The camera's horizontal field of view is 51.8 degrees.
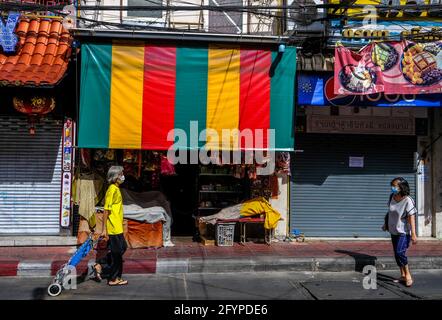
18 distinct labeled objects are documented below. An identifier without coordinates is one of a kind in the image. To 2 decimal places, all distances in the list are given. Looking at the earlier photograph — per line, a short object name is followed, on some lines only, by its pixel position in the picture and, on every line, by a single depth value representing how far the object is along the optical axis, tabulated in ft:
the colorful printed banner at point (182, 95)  30.68
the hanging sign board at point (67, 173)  33.47
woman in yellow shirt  23.77
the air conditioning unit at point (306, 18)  33.59
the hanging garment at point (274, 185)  35.55
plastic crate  33.47
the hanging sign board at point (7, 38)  31.68
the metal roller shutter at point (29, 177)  33.58
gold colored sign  34.32
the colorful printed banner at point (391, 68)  32.19
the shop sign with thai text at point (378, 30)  33.68
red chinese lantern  32.01
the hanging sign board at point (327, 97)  33.27
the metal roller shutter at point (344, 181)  37.09
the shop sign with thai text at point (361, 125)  36.96
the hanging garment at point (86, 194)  31.96
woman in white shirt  24.75
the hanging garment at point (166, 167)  31.94
